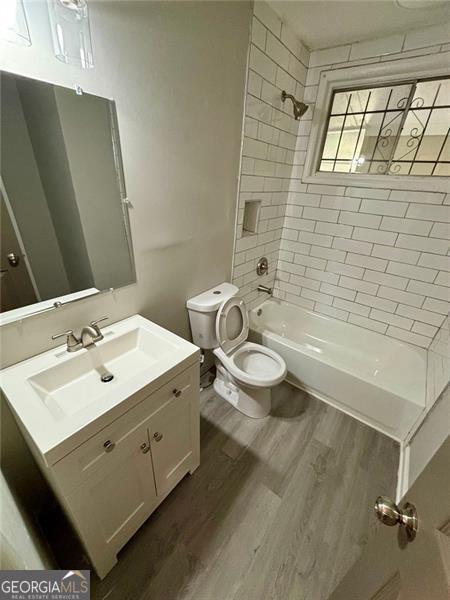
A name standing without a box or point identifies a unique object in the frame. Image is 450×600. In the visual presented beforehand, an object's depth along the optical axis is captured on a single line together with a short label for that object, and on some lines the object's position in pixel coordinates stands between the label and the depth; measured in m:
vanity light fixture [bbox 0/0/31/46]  0.65
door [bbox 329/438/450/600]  0.36
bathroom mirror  0.80
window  1.64
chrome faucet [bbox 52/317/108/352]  0.98
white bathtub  1.60
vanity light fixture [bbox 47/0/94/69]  0.73
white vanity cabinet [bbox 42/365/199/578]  0.77
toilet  1.59
